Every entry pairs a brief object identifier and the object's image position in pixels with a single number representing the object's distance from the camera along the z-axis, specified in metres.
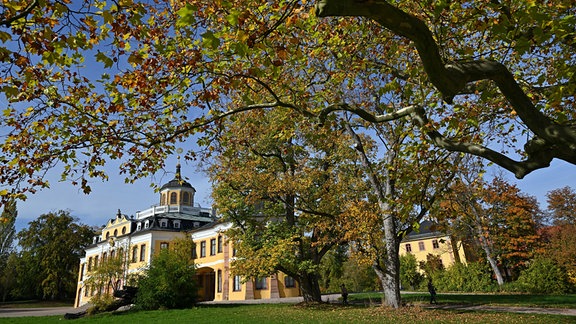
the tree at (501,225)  28.67
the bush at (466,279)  29.73
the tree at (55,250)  50.05
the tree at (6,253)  50.78
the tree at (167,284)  22.92
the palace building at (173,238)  34.19
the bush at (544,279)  24.39
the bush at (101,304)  22.70
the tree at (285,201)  18.86
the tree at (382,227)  15.60
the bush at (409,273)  40.06
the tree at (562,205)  39.39
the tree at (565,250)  23.73
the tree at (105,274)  26.27
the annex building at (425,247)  46.64
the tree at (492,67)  4.06
